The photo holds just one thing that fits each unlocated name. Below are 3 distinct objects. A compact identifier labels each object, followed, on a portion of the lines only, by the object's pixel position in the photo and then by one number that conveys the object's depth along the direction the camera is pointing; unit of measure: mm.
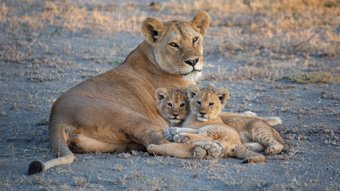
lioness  12102
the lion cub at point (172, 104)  13180
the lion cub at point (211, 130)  12195
